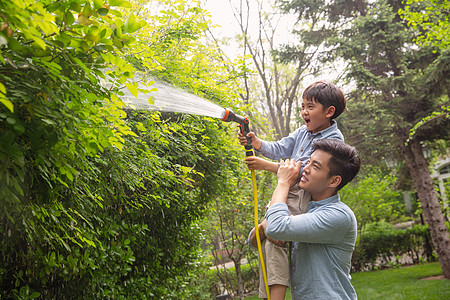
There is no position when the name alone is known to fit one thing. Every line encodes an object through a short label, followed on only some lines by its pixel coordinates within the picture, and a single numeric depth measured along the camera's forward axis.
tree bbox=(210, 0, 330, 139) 17.23
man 1.86
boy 2.12
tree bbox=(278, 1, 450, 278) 9.76
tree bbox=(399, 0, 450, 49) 6.93
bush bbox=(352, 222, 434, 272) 13.78
